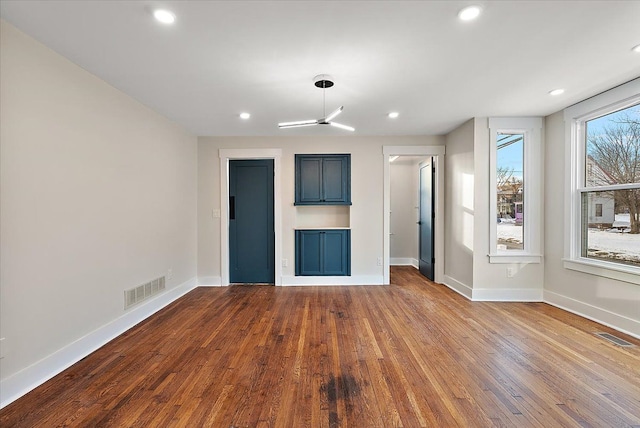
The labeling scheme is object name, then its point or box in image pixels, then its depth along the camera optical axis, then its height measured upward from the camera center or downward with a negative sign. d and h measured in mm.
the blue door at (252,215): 5047 -65
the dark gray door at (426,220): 5172 -189
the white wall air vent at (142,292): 3139 -925
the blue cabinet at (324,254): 4879 -717
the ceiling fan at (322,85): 2726 +1235
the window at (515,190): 3930 +273
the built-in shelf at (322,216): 5137 -92
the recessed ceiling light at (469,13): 1813 +1247
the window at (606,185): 2943 +271
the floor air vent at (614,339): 2660 -1219
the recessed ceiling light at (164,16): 1824 +1240
